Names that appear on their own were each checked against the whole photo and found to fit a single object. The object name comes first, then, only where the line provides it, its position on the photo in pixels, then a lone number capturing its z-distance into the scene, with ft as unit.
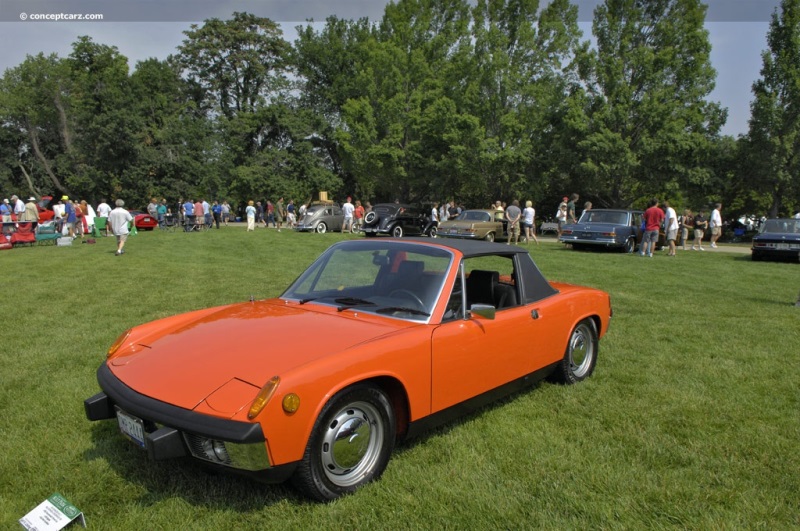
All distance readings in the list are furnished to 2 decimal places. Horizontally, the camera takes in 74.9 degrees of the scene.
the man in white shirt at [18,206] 68.71
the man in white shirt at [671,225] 56.08
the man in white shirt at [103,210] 80.19
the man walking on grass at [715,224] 67.05
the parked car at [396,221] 77.25
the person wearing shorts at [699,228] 66.69
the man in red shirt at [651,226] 52.52
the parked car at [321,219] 90.58
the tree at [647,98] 99.71
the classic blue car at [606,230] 57.31
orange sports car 8.32
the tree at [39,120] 153.89
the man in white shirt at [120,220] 46.91
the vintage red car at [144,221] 96.68
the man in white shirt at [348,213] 88.33
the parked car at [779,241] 52.75
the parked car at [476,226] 68.39
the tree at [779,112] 98.89
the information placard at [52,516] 8.27
